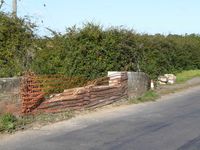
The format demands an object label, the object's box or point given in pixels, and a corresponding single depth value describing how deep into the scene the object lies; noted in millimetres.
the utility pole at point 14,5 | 19684
